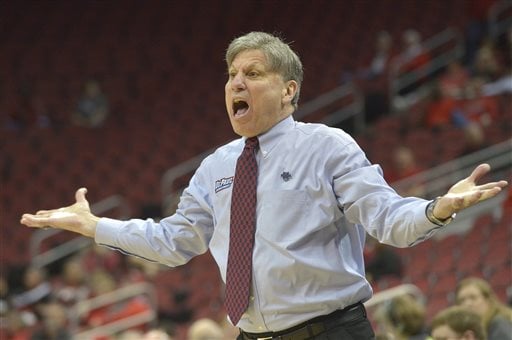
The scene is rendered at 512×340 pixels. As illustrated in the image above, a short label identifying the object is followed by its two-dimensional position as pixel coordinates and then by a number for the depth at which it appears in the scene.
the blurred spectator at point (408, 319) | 11.08
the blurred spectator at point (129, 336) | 14.81
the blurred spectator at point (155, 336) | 10.25
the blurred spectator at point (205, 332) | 12.91
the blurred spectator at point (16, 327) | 19.06
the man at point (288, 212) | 6.18
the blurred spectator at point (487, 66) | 23.78
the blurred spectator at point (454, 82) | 23.18
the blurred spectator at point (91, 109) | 27.86
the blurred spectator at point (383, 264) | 17.16
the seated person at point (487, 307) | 10.20
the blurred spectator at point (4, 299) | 19.69
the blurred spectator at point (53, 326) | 17.78
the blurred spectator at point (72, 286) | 20.37
